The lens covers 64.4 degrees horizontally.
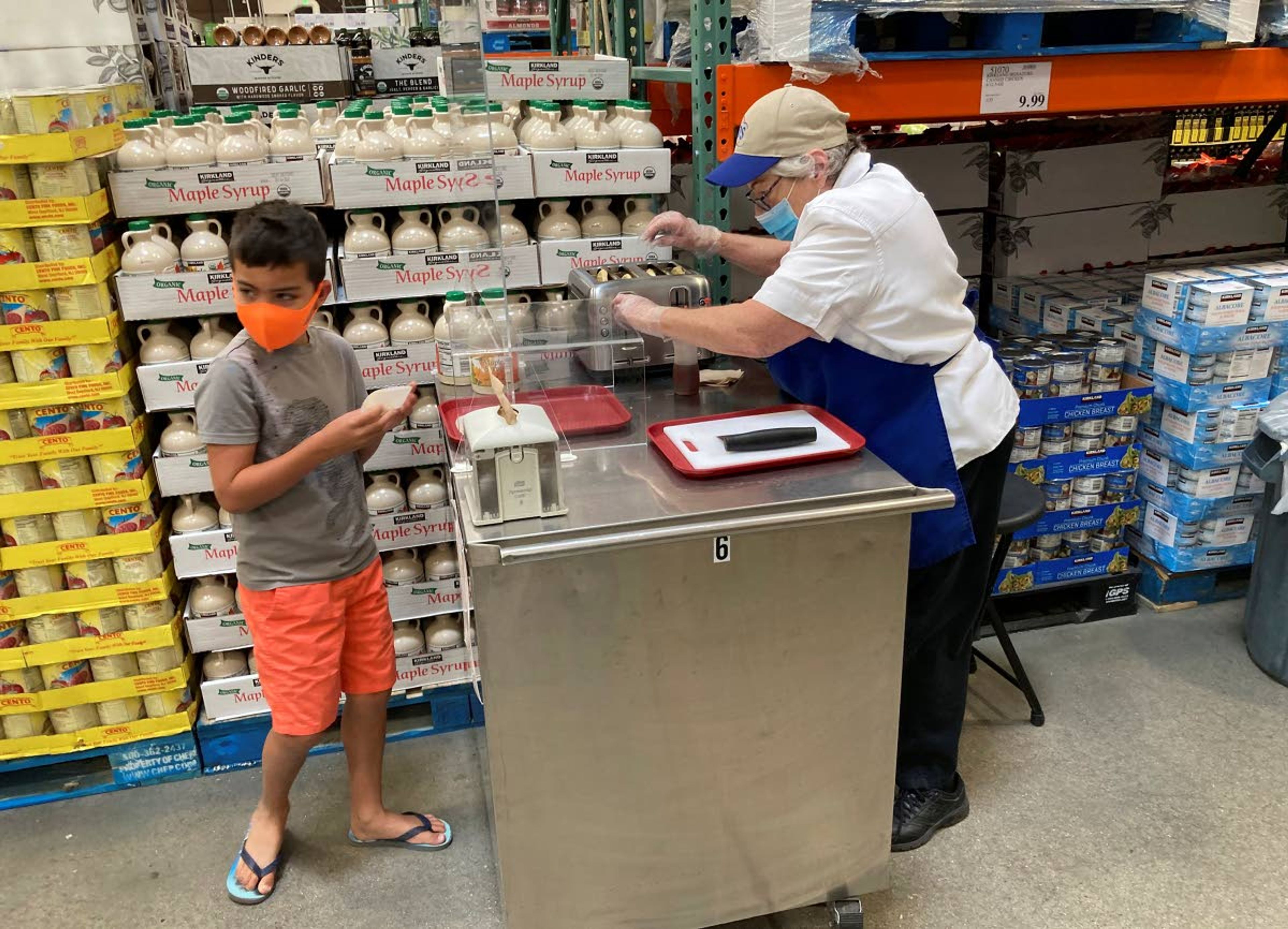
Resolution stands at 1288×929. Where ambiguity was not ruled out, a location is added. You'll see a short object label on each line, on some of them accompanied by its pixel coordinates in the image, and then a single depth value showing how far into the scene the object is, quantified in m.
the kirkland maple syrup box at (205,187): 2.37
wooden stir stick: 1.66
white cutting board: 1.85
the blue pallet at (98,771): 2.66
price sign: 2.54
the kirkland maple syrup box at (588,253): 2.57
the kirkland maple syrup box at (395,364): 2.56
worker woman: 1.90
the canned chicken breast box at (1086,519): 3.23
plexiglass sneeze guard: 1.83
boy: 1.94
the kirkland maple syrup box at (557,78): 2.65
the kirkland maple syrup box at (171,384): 2.44
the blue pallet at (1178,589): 3.38
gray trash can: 2.89
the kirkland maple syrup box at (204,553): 2.56
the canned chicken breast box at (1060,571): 3.25
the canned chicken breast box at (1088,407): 3.09
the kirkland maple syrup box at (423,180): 2.43
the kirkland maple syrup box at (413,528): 2.70
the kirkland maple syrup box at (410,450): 2.63
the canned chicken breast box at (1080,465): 3.15
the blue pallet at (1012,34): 2.45
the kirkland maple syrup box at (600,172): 2.51
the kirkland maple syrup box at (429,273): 2.48
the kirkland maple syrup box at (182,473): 2.50
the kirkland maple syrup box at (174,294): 2.38
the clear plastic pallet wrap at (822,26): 2.32
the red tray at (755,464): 1.83
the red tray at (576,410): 2.02
